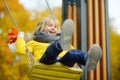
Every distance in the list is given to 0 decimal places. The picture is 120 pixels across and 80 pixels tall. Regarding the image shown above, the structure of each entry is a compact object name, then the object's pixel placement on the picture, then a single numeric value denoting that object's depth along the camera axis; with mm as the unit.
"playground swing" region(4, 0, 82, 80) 2346
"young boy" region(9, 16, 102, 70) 2149
